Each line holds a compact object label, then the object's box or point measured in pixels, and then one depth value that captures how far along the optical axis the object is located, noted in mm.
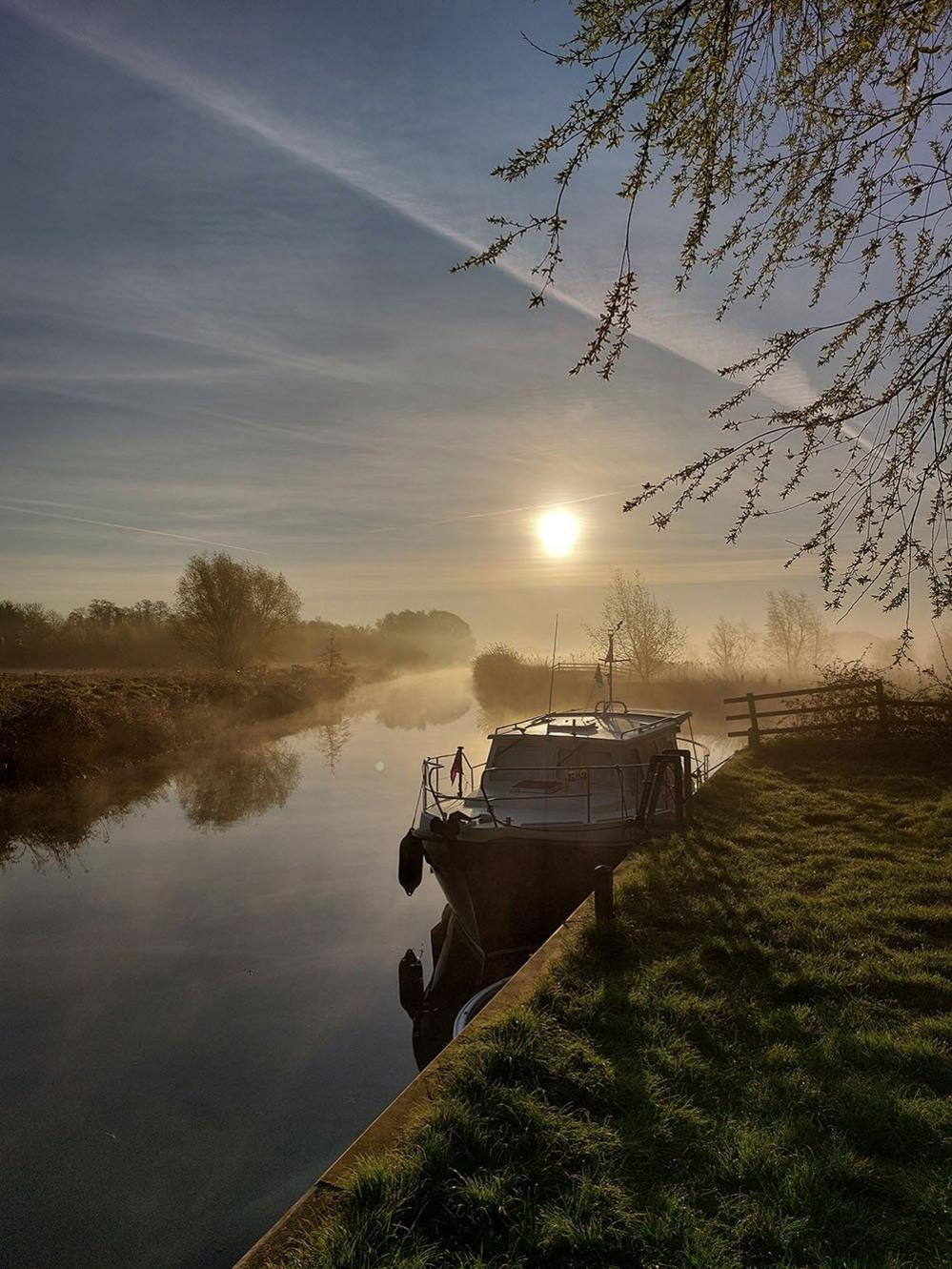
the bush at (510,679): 51688
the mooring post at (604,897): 6953
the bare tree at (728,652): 65250
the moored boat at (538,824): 10609
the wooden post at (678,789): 10881
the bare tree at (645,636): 47469
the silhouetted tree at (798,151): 3988
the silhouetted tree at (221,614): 50969
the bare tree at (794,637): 66312
